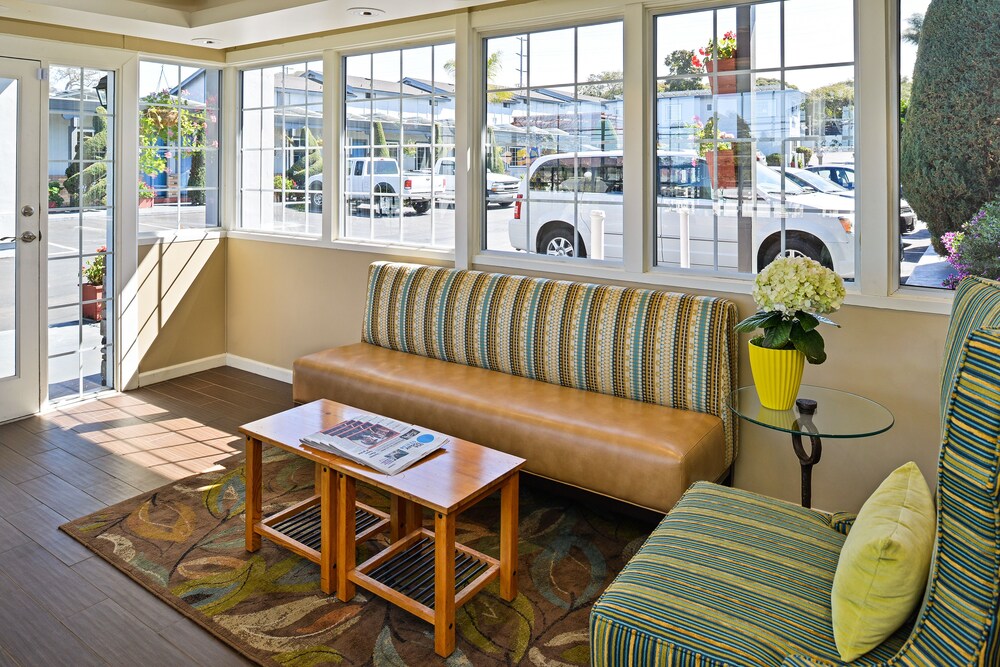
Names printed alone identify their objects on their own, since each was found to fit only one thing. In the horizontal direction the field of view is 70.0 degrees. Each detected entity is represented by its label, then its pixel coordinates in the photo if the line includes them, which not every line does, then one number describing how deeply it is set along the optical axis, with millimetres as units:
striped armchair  1139
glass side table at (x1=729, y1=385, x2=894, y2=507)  2254
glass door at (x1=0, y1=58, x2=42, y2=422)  3932
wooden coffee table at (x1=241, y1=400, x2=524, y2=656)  2115
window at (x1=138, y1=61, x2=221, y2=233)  4684
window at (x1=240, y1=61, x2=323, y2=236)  4691
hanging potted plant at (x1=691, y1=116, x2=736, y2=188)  3143
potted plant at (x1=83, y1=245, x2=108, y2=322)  4426
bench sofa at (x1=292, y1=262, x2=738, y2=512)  2705
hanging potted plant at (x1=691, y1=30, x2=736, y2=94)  3094
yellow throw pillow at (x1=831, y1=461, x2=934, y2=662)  1310
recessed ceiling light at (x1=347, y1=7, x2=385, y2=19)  3644
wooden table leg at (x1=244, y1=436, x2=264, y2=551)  2605
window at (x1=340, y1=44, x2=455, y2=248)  4082
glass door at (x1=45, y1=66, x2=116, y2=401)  4184
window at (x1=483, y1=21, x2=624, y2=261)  3477
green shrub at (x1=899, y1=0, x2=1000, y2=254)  2543
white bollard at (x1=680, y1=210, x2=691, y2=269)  3289
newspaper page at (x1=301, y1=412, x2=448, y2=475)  2334
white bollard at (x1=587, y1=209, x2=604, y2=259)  3559
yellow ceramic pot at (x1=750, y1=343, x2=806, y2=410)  2383
